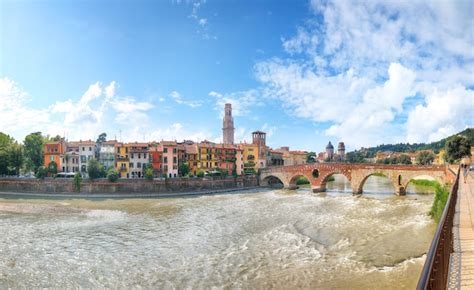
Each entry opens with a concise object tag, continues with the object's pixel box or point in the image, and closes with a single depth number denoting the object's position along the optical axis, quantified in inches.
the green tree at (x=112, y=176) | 1696.6
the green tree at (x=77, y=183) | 1680.6
